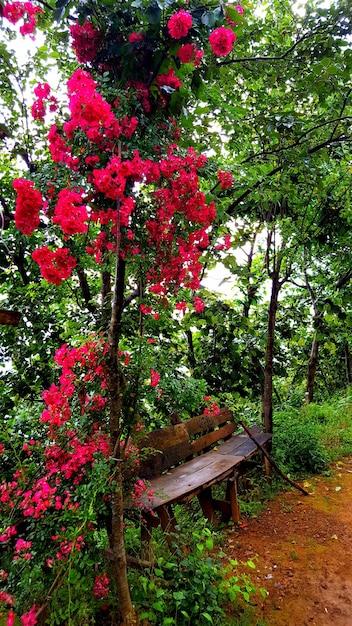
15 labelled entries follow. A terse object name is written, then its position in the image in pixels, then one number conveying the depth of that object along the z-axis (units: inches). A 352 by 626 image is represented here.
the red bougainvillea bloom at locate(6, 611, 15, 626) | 64.8
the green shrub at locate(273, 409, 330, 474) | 204.1
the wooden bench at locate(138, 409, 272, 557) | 110.9
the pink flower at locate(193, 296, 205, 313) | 108.0
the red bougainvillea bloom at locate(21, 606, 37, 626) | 67.0
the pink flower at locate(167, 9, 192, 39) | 65.3
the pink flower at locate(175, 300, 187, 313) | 99.0
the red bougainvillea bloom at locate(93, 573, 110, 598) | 83.3
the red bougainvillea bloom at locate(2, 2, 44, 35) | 80.9
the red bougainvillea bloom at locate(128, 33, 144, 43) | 68.7
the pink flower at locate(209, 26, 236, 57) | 71.7
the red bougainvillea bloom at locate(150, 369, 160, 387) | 92.9
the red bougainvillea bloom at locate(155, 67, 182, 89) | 73.5
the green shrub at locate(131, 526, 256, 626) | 84.2
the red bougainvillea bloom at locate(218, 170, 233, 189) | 100.0
